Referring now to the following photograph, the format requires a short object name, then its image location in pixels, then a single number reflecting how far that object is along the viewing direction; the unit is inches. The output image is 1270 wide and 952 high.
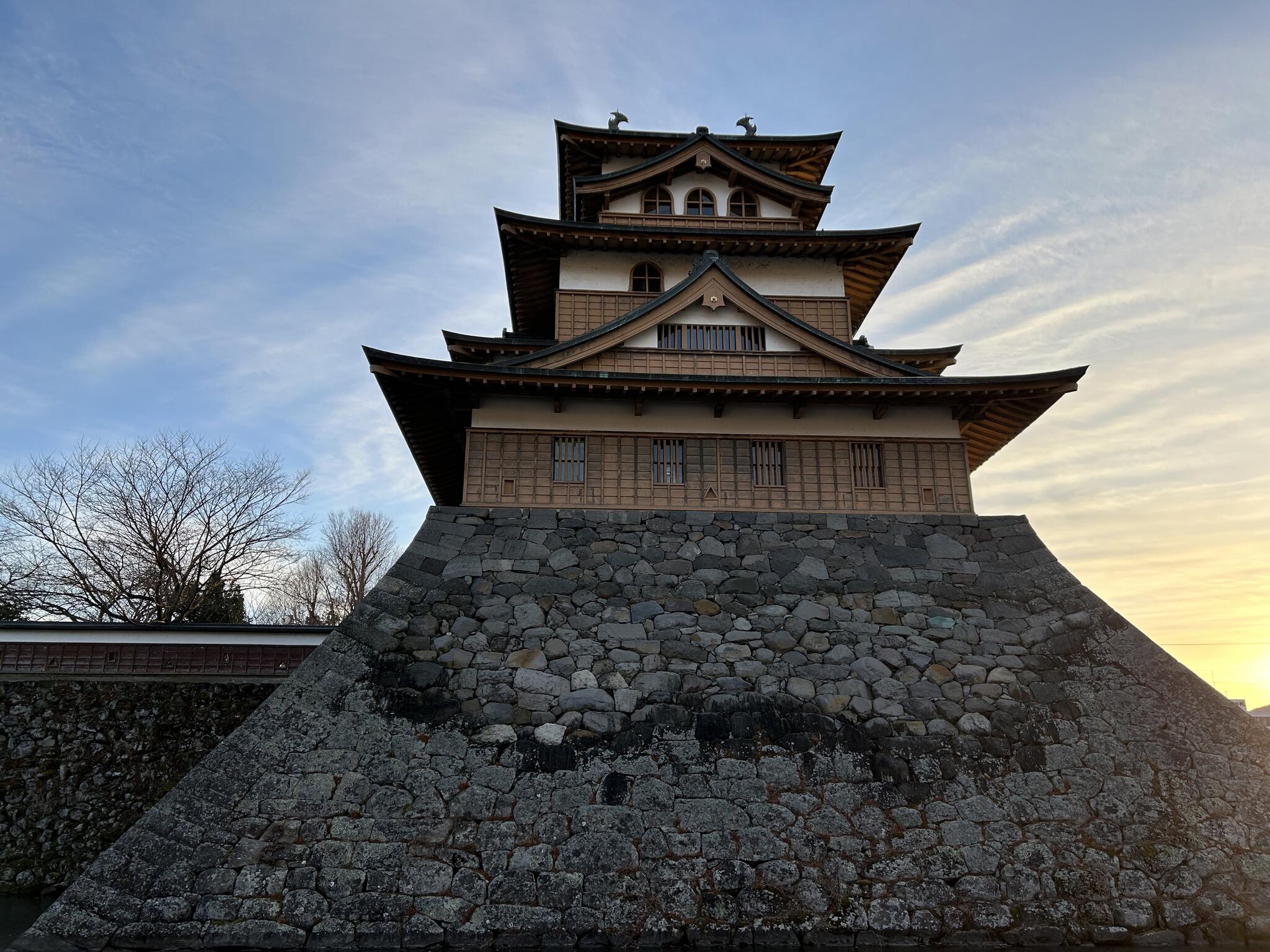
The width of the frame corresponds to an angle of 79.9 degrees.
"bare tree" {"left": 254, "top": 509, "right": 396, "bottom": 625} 1471.5
